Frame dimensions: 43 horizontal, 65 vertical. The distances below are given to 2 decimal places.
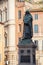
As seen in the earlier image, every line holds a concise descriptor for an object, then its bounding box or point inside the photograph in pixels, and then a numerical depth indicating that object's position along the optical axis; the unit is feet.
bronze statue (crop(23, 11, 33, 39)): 105.40
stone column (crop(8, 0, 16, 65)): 286.87
